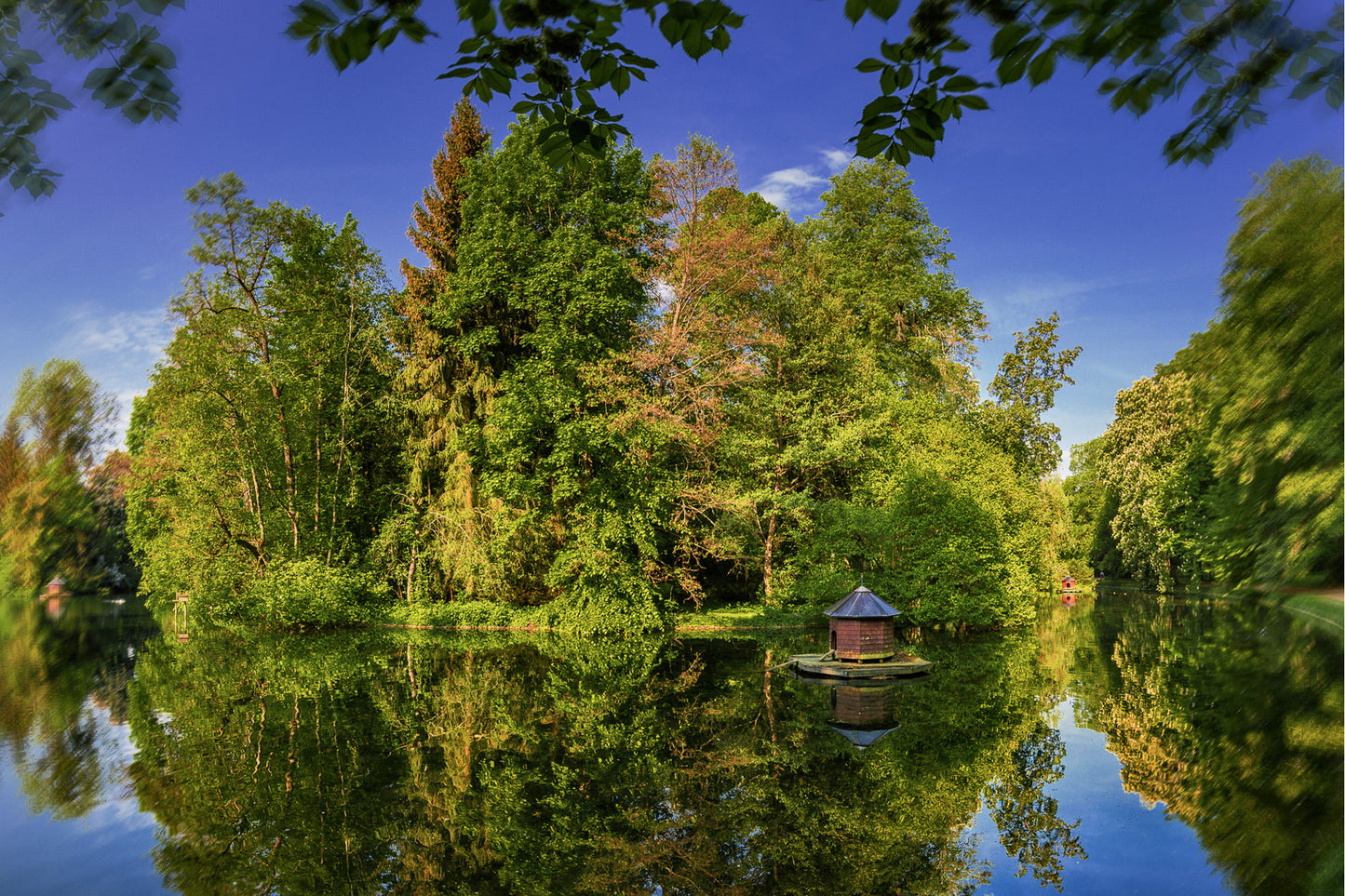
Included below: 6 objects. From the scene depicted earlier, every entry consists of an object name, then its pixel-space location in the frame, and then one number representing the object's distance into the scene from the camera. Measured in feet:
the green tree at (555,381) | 72.54
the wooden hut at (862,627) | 50.14
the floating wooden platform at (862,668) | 48.16
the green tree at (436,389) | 81.25
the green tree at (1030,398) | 89.71
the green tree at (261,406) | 75.20
